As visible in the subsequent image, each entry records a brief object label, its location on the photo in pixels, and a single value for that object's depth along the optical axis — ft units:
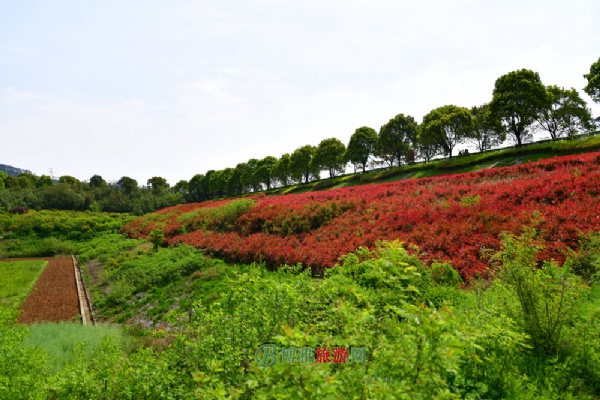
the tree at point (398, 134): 142.31
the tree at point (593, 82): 81.87
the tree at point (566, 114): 115.14
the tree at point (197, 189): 292.61
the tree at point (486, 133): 115.37
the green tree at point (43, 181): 249.51
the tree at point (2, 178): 207.00
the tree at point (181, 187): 328.49
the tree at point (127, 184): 275.18
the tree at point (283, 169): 196.13
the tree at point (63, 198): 201.48
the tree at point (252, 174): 216.90
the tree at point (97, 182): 266.20
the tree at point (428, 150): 133.51
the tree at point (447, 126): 108.47
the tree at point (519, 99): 90.33
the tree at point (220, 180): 247.68
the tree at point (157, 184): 300.24
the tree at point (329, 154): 159.53
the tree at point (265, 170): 211.20
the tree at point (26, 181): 237.45
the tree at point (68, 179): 272.72
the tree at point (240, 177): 226.17
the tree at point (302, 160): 176.96
